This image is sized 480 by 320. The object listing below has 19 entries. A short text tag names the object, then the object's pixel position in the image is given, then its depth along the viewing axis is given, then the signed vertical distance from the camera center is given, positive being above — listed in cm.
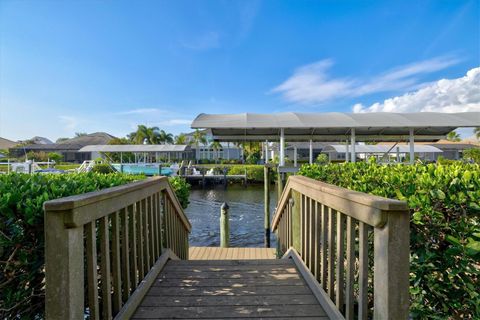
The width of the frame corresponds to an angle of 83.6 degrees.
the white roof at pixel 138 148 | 2662 +101
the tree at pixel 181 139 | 4354 +309
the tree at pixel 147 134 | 4409 +392
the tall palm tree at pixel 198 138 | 4056 +298
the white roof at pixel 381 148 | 2808 +90
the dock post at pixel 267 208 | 827 -167
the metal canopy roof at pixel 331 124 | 1046 +129
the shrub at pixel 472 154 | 2019 +18
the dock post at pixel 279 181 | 903 -83
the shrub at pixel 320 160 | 2278 -28
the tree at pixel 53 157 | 3061 +17
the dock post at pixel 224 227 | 721 -190
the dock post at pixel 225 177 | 2202 -162
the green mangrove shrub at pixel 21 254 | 140 -51
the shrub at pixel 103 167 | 1973 -69
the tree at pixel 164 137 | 4531 +353
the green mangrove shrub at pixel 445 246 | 133 -47
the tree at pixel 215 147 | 3984 +157
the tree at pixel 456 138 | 5972 +411
